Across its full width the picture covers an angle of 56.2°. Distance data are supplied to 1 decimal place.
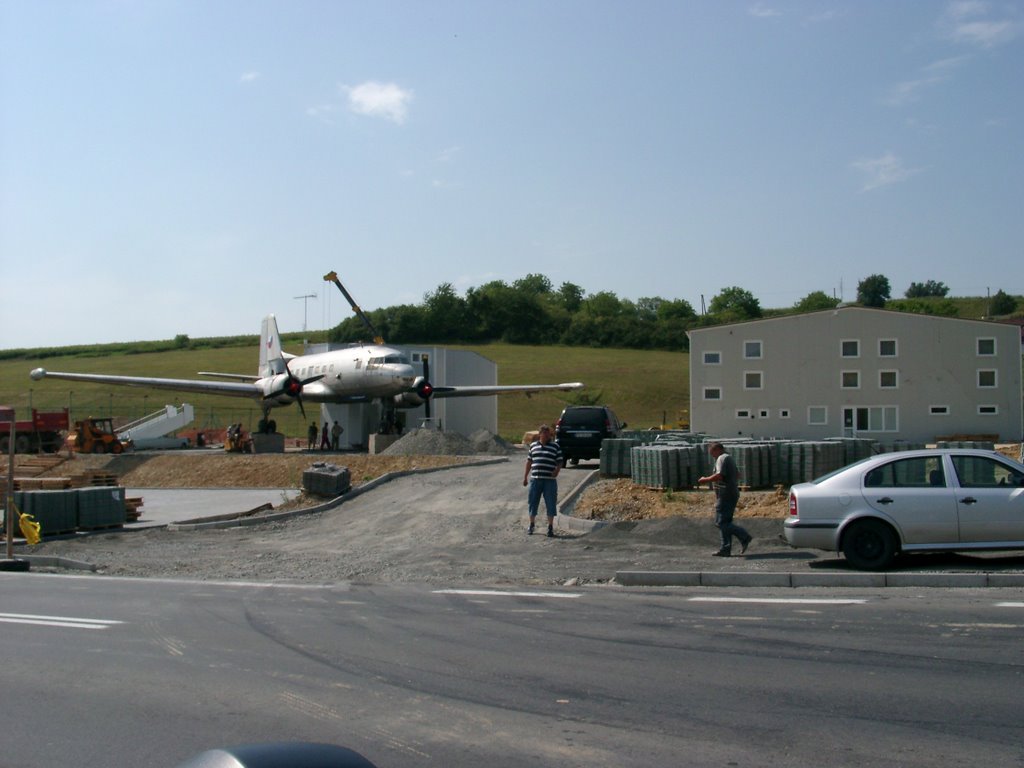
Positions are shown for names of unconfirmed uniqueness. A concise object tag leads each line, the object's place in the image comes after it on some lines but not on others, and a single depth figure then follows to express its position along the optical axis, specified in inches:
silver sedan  446.0
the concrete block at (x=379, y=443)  1533.0
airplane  1623.5
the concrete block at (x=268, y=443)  1678.2
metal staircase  2070.3
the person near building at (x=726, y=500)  520.7
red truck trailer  1855.3
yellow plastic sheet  710.5
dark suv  1053.8
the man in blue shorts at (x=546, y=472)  645.9
